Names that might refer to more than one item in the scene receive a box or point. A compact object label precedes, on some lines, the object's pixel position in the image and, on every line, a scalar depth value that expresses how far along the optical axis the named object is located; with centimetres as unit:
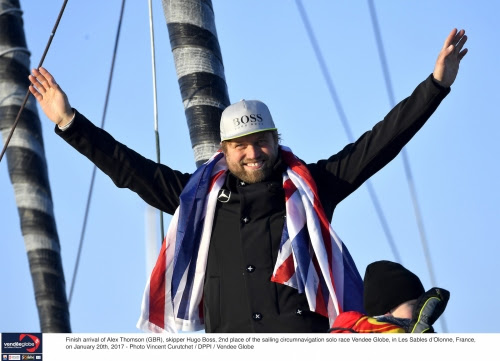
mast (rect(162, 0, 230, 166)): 1853
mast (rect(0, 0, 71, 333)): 2327
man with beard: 1341
